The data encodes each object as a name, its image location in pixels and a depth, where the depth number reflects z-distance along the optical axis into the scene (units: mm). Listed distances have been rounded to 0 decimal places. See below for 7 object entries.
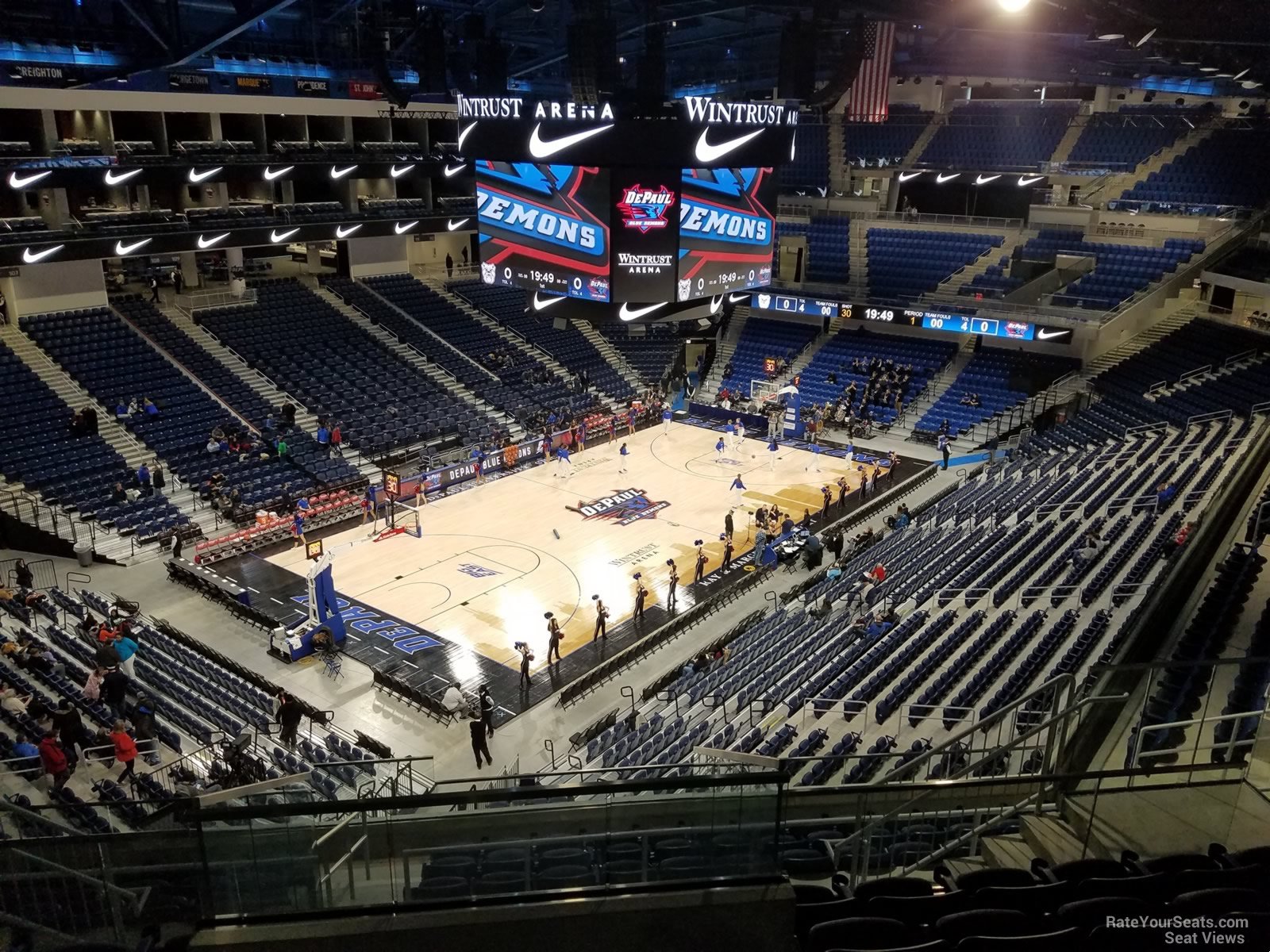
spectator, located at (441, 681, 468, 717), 16281
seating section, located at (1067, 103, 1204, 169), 37250
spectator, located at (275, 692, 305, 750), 14578
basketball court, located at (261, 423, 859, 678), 20312
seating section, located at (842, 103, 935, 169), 43375
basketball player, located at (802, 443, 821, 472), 30094
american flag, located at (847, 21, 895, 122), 35062
